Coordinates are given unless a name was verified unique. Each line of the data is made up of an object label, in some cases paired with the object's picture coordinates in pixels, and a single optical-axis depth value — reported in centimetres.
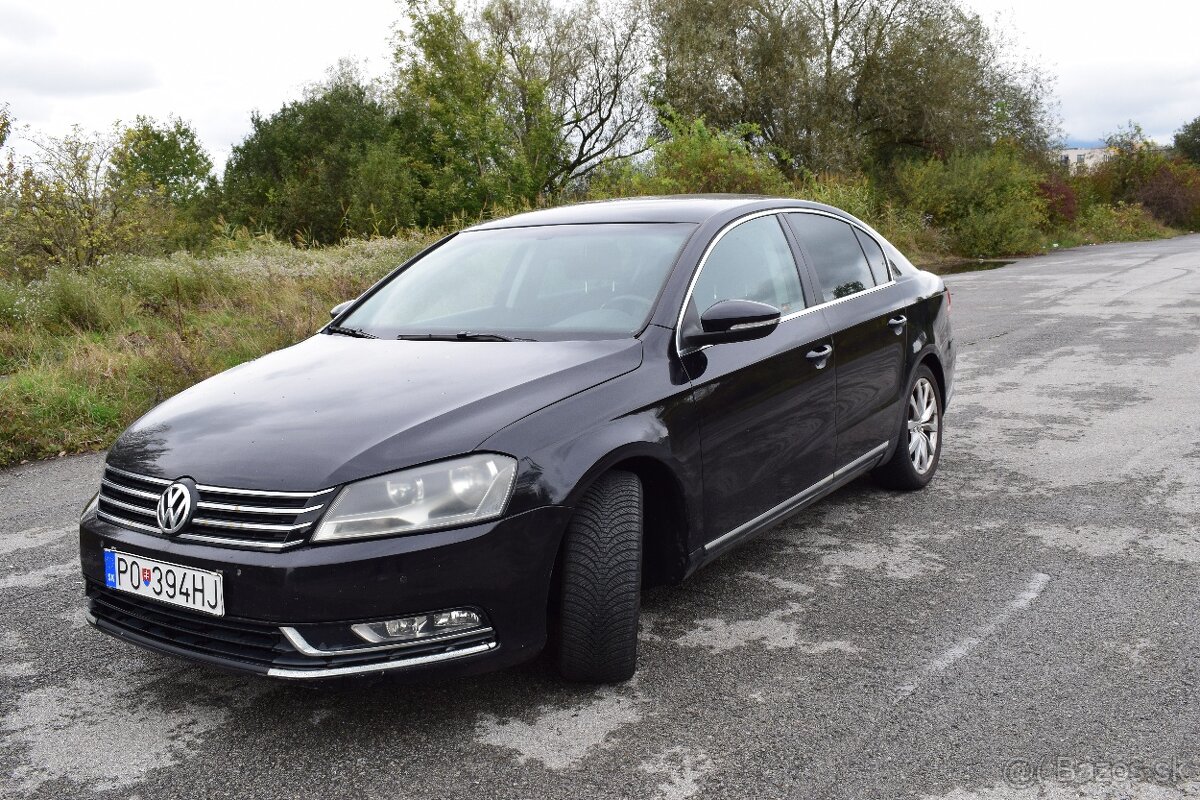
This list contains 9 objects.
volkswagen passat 286
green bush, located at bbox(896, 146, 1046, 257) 2691
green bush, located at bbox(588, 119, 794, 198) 1927
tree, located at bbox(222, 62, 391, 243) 3469
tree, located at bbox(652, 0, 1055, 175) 3022
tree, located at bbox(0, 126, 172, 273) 1287
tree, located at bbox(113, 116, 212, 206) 5525
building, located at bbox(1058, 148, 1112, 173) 4662
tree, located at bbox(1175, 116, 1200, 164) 7412
